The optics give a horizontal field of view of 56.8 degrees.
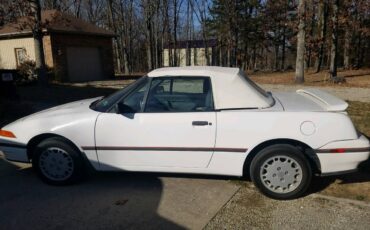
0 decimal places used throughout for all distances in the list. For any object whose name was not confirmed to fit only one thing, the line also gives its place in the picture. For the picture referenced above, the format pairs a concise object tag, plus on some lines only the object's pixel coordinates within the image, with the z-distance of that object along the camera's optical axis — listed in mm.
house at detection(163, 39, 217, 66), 48444
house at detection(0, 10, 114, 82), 20312
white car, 3787
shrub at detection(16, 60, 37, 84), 18578
